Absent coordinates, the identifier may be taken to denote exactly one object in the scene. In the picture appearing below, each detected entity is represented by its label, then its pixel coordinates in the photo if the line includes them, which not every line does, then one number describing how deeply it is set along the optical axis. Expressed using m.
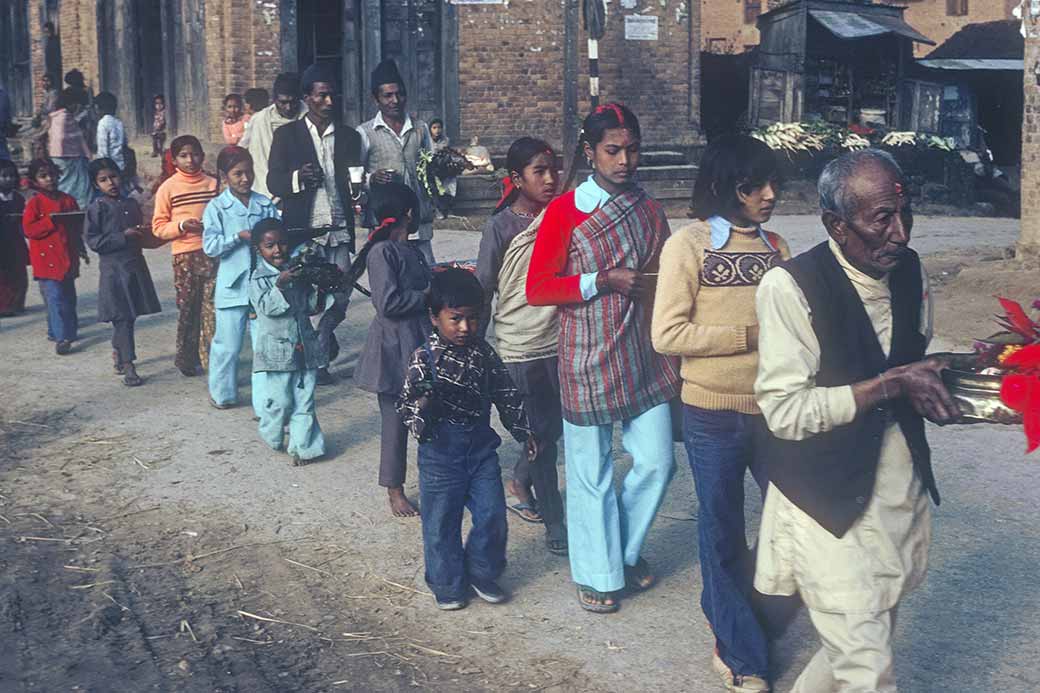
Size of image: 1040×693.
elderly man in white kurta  3.57
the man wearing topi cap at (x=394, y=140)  8.62
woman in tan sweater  4.56
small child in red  10.36
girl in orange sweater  9.30
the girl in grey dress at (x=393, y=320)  6.50
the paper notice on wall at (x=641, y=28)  20.91
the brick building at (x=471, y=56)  19.97
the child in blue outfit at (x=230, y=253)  8.59
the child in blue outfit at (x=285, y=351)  7.44
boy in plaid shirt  5.31
